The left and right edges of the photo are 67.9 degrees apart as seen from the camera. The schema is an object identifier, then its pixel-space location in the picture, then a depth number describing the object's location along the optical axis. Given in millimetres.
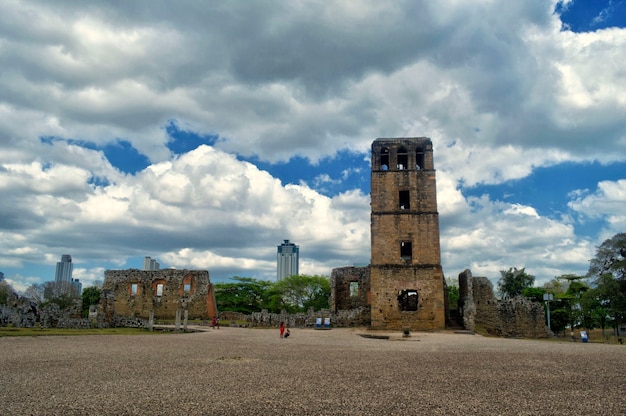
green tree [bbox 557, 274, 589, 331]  31562
